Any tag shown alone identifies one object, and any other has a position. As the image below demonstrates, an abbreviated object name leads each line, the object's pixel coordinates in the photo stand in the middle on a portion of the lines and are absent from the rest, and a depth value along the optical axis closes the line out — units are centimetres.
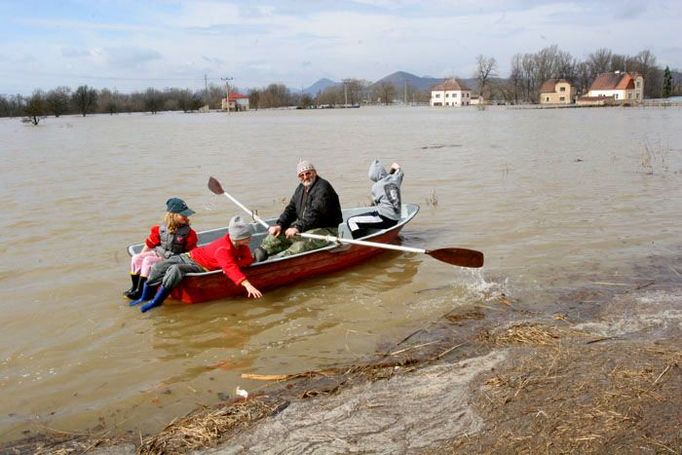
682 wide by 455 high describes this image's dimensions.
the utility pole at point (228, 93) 12076
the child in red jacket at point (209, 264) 635
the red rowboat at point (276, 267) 662
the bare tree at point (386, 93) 15673
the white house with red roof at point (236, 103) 12810
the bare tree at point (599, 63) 11294
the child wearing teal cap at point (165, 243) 671
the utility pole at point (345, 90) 14650
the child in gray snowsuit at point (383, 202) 849
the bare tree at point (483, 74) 12591
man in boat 763
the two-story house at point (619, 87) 9251
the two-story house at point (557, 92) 10050
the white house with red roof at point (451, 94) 12656
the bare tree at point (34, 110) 5859
